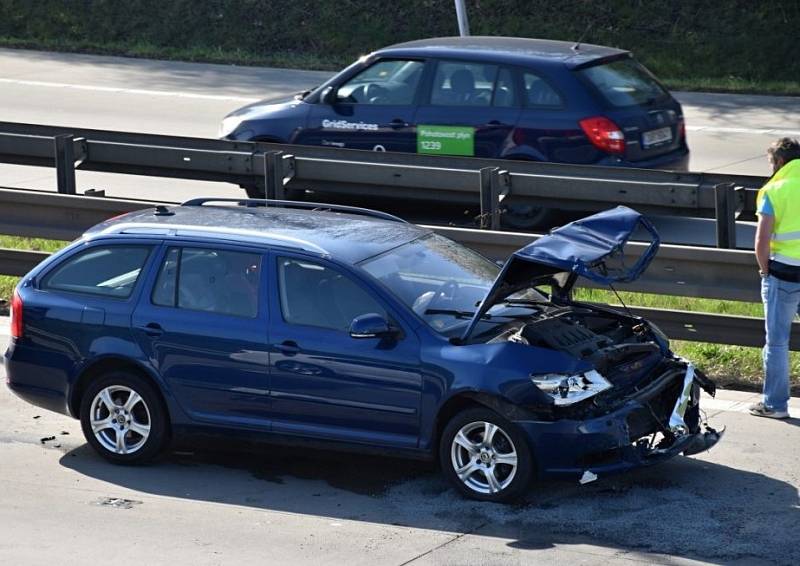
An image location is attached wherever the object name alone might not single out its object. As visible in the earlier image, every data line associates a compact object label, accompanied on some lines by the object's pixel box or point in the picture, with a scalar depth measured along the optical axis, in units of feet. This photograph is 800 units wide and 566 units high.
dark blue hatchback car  90.58
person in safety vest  58.90
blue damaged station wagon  50.26
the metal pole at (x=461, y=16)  146.82
